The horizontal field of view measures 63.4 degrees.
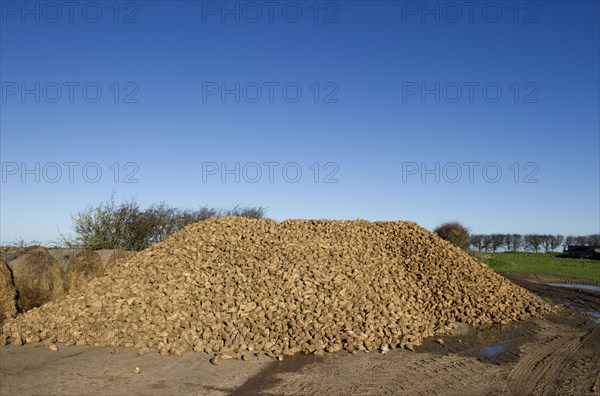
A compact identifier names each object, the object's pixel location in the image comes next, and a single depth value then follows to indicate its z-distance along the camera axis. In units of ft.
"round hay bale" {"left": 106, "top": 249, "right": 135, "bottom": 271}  34.89
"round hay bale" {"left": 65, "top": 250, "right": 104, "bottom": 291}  32.03
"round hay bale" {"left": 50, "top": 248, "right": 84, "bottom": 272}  32.09
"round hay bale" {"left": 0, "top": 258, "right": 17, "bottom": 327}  28.12
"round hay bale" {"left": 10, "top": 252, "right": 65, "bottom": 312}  29.45
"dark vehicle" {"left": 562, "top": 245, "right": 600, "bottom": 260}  103.71
